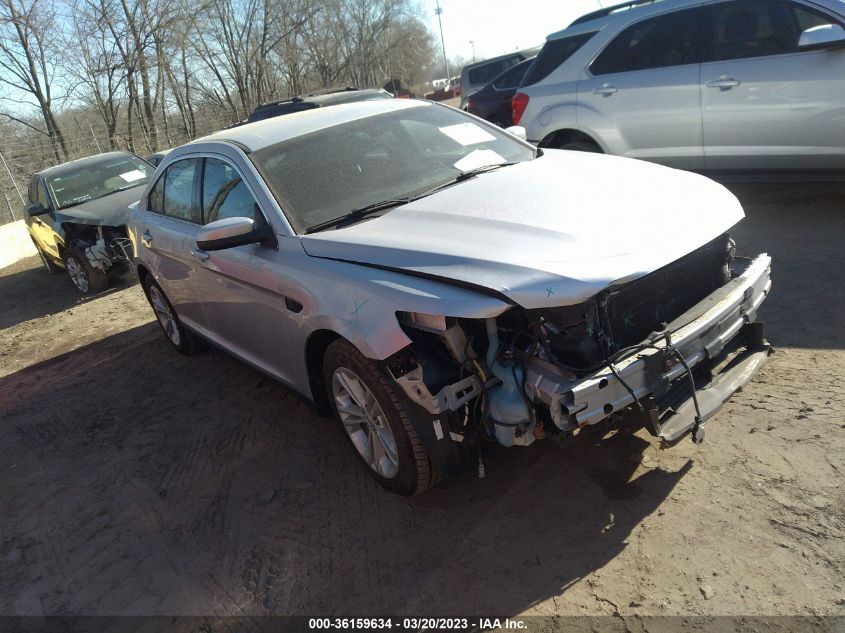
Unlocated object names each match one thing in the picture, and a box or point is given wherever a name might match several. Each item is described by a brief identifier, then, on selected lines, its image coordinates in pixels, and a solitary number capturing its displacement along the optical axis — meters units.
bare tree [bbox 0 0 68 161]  20.91
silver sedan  2.54
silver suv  5.28
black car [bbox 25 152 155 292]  8.76
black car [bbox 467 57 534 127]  12.11
